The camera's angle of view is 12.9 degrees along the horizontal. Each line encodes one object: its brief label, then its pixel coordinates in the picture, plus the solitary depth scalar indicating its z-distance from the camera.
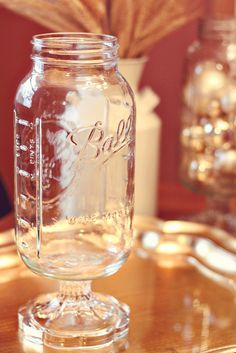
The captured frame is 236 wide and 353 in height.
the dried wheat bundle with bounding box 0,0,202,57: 1.20
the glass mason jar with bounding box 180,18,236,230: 1.34
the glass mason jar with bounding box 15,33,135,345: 0.97
